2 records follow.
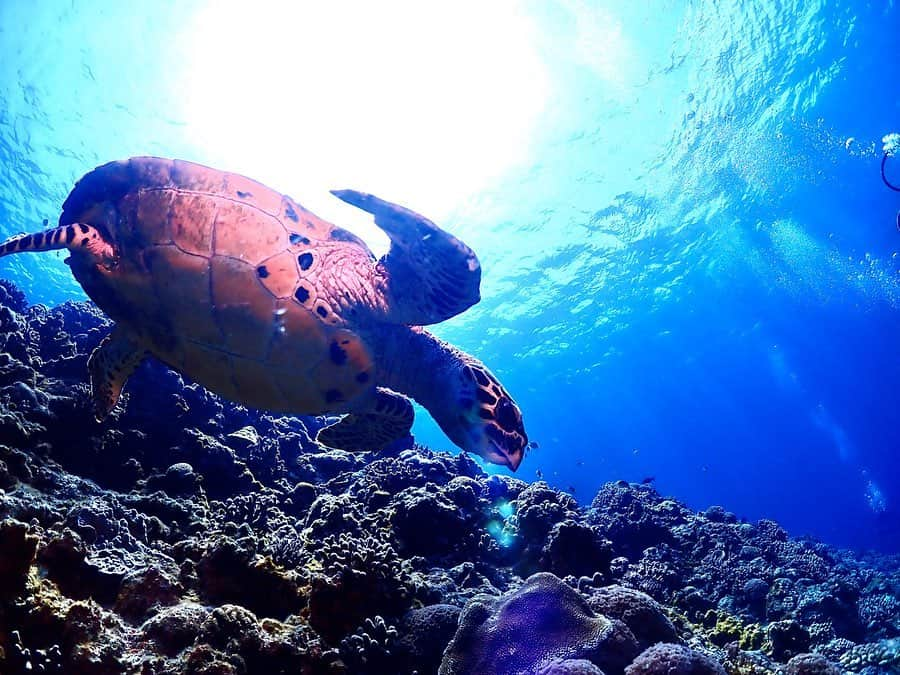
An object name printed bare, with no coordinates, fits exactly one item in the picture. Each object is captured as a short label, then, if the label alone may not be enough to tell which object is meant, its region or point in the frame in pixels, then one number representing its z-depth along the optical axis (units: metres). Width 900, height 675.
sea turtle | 3.95
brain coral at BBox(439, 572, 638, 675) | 2.97
